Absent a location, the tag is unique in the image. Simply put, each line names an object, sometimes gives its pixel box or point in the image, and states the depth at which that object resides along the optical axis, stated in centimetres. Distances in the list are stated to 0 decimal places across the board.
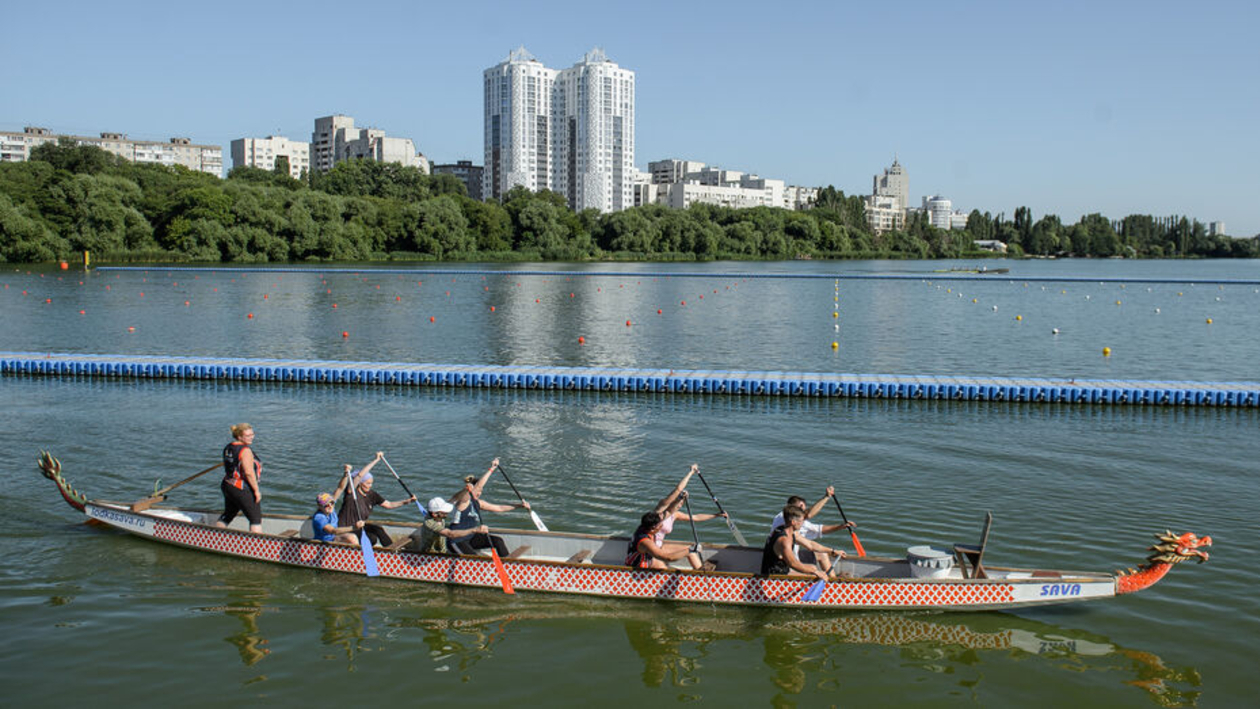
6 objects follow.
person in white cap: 1316
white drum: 1211
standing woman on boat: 1372
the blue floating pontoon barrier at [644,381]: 2614
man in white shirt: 1227
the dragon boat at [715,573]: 1179
